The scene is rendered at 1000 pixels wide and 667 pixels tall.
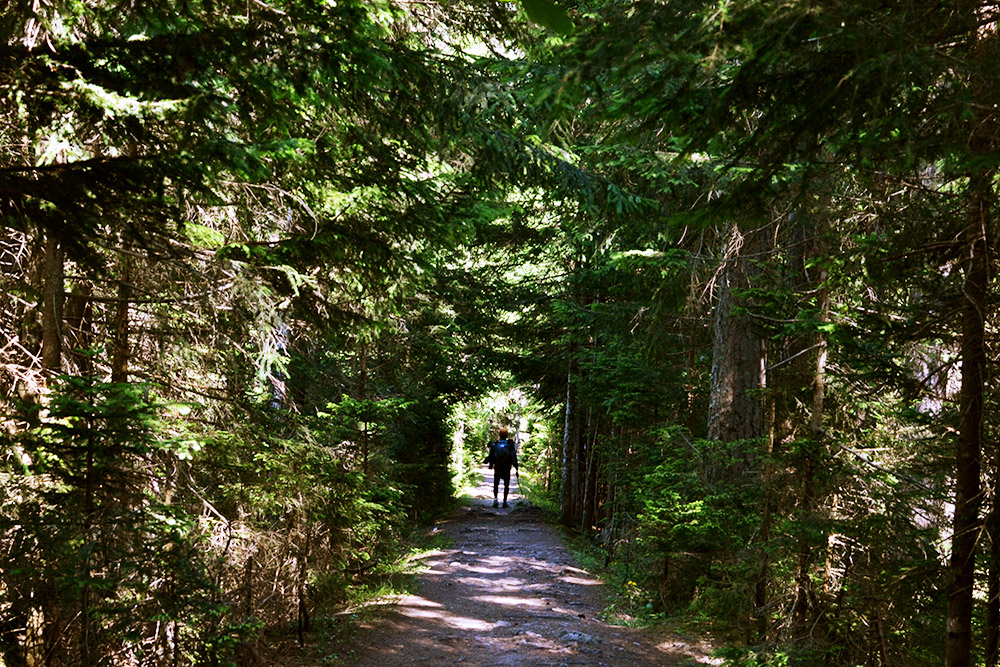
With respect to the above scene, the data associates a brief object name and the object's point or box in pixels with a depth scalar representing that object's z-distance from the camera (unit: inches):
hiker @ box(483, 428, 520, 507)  951.0
